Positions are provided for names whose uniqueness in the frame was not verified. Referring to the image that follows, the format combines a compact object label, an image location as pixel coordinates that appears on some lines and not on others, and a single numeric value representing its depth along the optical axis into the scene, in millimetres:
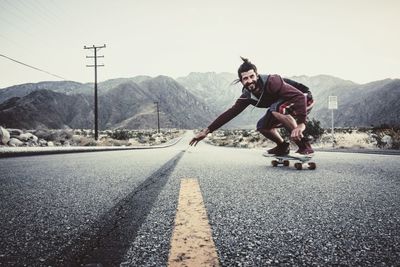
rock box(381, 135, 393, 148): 14088
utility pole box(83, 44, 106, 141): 35406
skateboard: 5031
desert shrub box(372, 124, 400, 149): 13484
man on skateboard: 4500
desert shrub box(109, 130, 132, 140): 39719
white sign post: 17972
